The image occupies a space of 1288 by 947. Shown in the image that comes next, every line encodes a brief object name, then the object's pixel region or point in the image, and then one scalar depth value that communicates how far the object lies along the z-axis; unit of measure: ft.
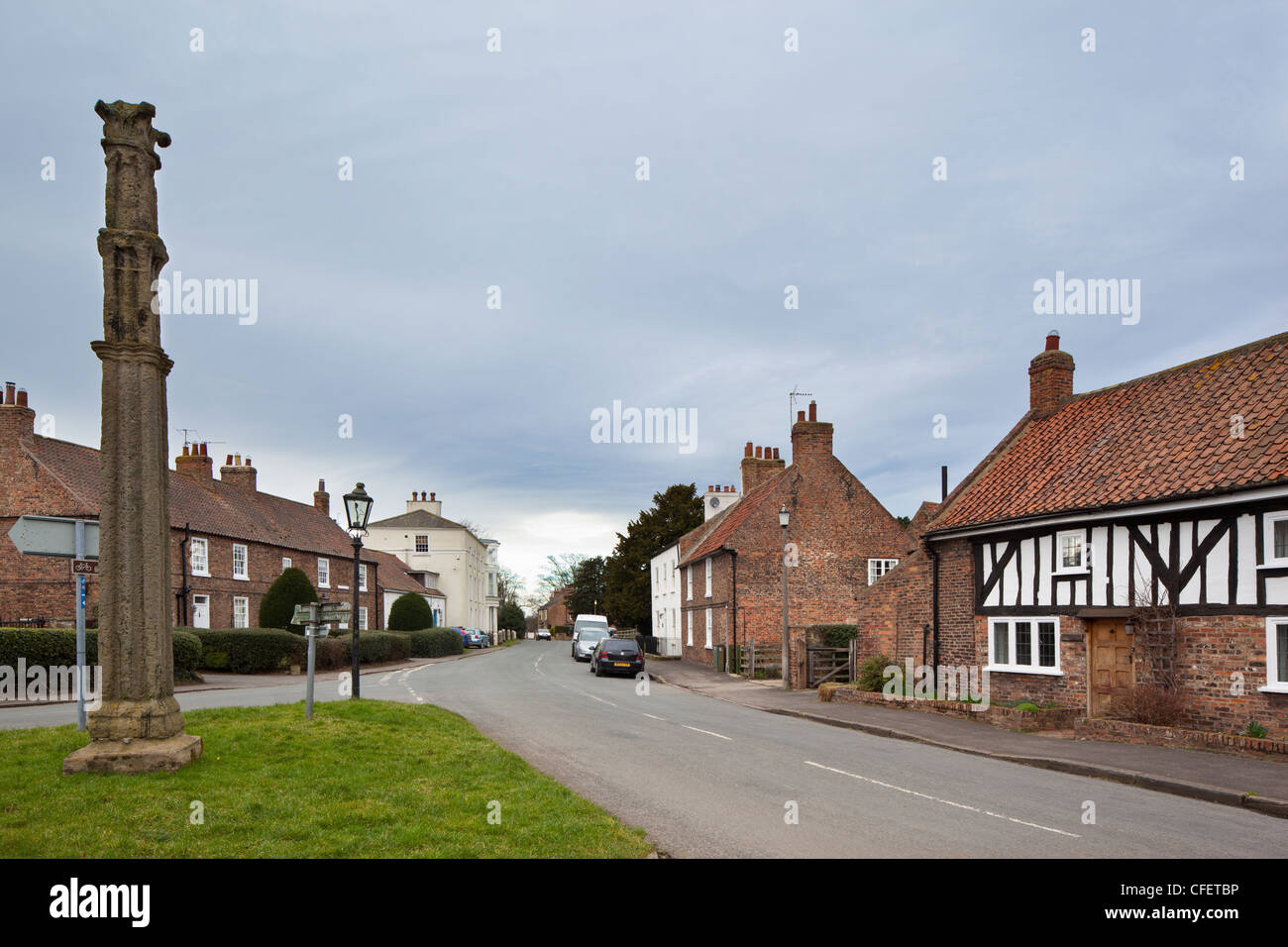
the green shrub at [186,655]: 86.99
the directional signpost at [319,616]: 43.70
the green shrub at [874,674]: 71.26
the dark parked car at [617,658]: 109.40
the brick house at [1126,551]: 45.14
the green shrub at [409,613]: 162.71
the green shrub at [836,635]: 101.40
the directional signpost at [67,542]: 33.14
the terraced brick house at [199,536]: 99.09
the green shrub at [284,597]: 115.14
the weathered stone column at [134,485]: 28.19
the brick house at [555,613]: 491.14
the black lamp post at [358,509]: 52.08
